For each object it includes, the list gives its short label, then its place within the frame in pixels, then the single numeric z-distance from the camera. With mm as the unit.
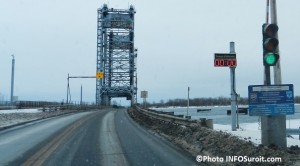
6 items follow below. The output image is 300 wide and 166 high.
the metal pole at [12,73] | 65750
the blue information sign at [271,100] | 12211
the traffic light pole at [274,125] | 11930
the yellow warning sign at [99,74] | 71612
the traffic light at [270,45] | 11711
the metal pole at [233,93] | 19375
